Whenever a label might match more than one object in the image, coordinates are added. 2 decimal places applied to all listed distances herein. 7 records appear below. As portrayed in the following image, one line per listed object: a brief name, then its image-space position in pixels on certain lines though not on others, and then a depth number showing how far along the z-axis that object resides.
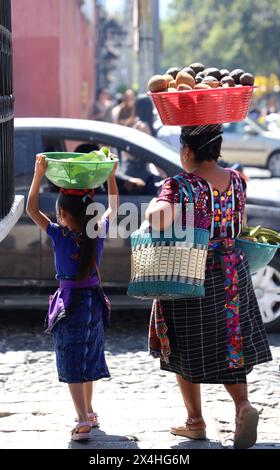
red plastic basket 8.80
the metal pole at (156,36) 36.34
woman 9.13
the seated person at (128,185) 14.84
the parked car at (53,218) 14.30
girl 9.41
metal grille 8.93
